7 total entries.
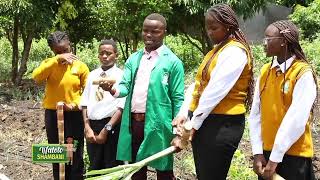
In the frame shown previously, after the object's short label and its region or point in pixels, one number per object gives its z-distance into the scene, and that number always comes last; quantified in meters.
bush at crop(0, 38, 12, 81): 13.68
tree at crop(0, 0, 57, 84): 10.06
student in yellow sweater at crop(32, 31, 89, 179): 4.43
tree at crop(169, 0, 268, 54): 11.63
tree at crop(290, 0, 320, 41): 14.49
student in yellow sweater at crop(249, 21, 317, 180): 2.70
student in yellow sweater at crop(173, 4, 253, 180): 2.99
